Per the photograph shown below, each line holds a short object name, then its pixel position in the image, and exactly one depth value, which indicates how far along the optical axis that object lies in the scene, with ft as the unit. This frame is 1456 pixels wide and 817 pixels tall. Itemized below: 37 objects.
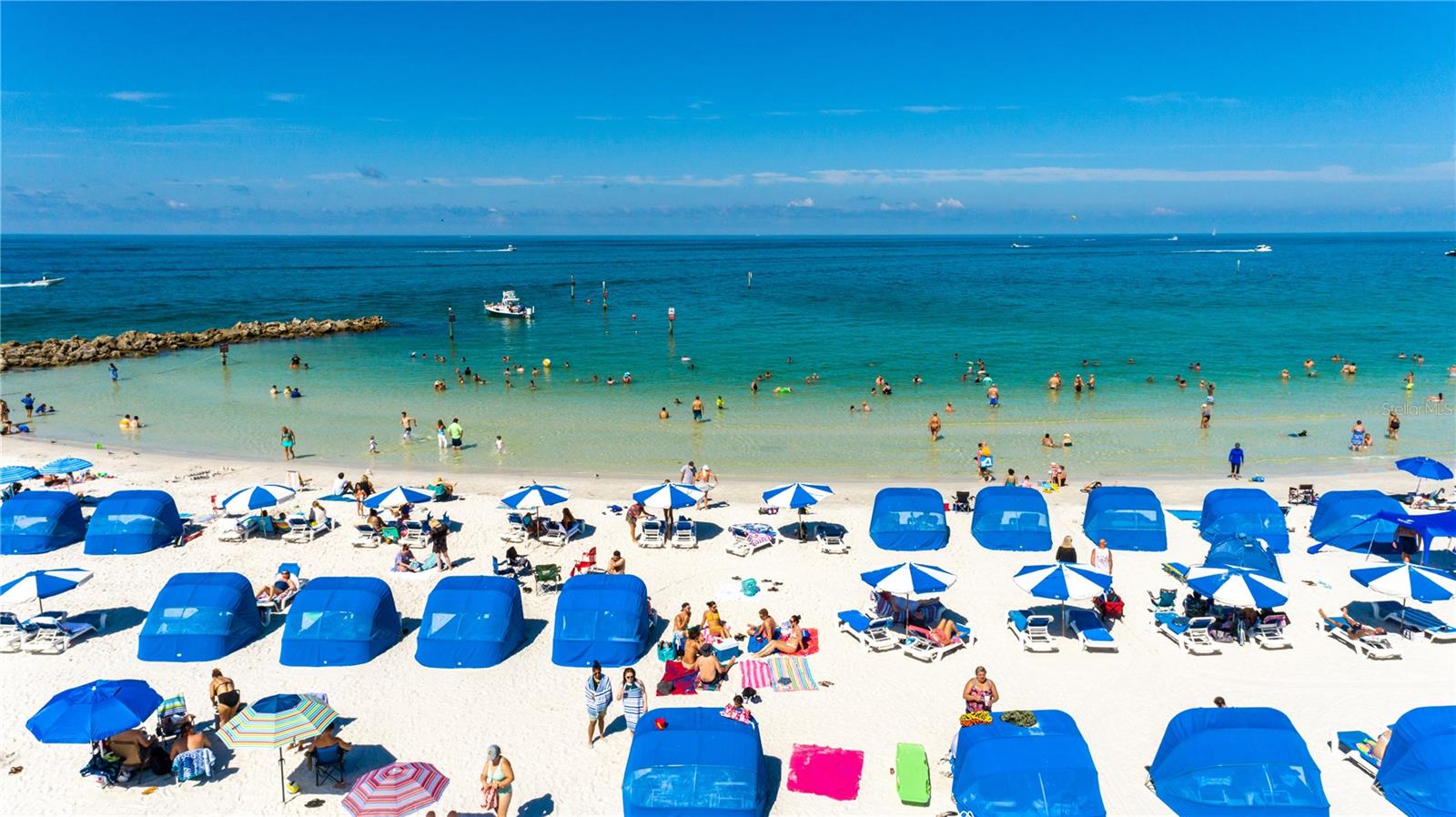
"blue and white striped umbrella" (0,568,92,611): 46.01
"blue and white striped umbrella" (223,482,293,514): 61.31
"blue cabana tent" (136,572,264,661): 45.21
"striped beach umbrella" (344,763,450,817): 31.71
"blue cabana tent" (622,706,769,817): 31.32
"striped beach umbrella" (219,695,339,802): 33.50
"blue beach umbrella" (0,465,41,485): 70.33
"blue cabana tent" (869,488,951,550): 60.70
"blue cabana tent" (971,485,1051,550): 60.34
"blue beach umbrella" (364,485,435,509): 62.18
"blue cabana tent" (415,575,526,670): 44.45
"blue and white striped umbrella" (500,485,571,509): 60.64
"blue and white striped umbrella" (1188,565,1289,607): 44.29
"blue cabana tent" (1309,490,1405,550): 56.95
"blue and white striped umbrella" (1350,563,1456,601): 44.42
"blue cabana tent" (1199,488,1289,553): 58.85
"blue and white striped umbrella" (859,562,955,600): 46.55
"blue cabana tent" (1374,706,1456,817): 31.76
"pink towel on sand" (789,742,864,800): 34.58
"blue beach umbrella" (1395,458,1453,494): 65.21
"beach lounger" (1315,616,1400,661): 44.12
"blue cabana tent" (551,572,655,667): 44.52
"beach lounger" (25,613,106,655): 46.03
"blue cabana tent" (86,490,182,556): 59.88
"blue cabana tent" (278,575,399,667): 44.62
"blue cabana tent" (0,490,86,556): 60.49
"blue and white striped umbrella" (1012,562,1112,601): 45.36
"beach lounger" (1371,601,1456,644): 45.85
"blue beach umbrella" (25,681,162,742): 34.06
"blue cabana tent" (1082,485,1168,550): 59.88
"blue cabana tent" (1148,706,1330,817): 31.48
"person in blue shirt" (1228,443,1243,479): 79.10
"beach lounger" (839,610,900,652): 46.11
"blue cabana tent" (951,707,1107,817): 31.24
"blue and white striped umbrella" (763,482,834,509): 61.46
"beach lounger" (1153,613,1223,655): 44.93
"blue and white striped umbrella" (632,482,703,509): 60.13
